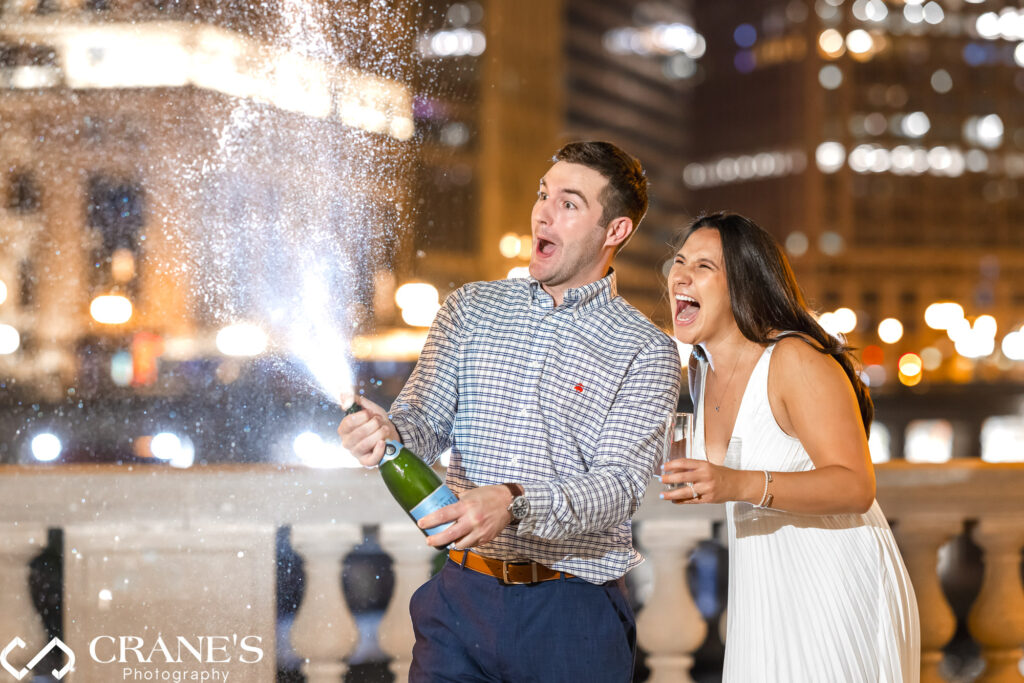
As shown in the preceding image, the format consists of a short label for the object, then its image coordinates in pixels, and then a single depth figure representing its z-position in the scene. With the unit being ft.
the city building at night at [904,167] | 271.90
